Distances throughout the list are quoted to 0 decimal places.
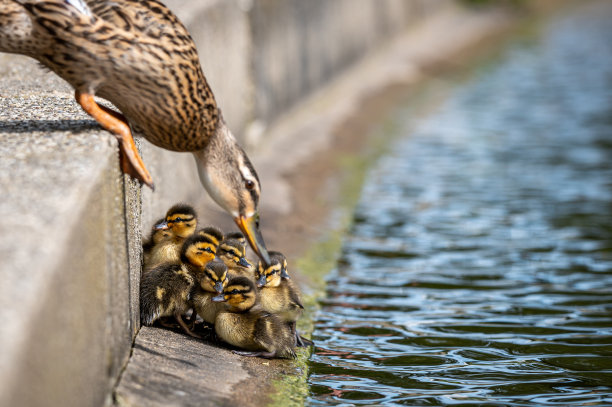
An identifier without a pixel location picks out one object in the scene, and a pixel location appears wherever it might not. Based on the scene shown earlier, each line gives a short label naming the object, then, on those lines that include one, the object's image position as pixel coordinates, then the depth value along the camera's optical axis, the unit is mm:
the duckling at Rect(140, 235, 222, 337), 8312
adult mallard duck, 7156
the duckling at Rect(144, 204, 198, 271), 8937
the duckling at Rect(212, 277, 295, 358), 8320
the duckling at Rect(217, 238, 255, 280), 9109
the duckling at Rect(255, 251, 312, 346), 8852
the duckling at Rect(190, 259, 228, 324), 8453
